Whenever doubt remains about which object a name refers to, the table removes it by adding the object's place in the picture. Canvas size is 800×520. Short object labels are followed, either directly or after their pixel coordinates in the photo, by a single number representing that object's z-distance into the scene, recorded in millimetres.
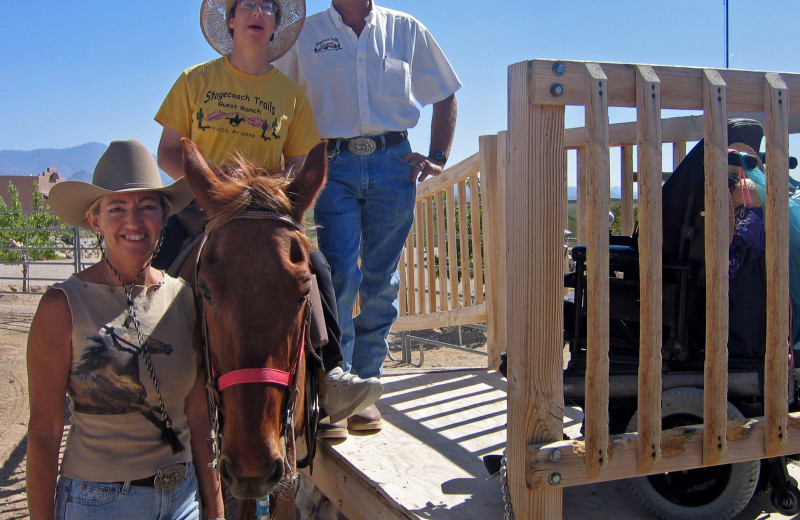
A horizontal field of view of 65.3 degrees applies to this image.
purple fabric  2449
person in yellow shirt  2914
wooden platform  2508
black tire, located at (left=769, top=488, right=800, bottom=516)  2365
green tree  21359
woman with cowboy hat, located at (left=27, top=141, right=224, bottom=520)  1875
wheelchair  2430
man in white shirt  3326
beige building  65550
